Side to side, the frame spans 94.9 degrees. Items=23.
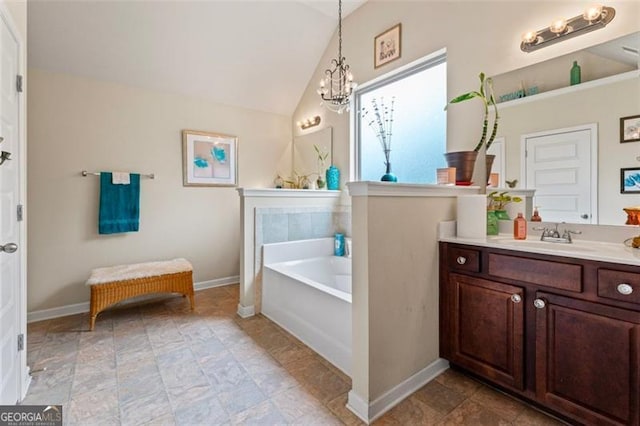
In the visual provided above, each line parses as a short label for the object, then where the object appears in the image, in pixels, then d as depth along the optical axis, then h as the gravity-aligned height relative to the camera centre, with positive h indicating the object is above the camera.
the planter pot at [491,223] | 2.05 -0.08
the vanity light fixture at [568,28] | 1.64 +1.10
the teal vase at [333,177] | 3.49 +0.41
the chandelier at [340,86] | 2.67 +1.28
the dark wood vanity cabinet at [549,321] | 1.25 -0.55
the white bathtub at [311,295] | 1.98 -0.68
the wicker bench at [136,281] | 2.56 -0.65
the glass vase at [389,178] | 2.56 +0.29
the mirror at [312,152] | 3.68 +0.81
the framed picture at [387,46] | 2.81 +1.65
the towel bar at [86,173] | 2.96 +0.40
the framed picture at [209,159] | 3.54 +0.67
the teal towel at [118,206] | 3.04 +0.07
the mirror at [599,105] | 1.55 +0.61
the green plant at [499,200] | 2.02 +0.08
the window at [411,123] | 2.67 +0.89
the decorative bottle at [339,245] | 3.32 -0.38
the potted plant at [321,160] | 3.69 +0.66
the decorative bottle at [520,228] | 1.83 -0.11
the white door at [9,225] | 1.37 -0.06
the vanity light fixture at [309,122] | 3.87 +1.22
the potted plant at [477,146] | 2.05 +0.48
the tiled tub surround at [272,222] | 2.82 -0.11
